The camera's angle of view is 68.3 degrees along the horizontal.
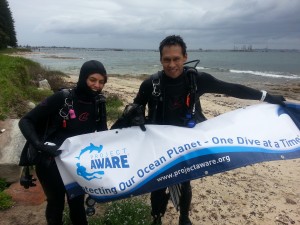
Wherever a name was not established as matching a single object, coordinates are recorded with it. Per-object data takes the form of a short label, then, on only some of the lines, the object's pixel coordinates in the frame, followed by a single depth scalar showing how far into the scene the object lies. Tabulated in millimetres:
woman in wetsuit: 2268
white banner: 2319
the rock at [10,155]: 3563
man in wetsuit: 2518
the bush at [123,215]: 3031
